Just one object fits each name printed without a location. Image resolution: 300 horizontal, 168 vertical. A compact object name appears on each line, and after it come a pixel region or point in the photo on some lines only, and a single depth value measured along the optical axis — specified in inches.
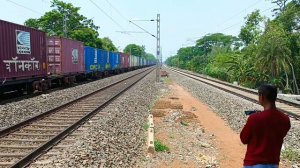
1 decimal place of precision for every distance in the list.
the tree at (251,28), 2382.9
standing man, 147.1
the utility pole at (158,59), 1412.4
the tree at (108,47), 3121.3
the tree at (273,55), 1289.4
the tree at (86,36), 2539.4
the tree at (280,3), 2493.8
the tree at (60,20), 2736.2
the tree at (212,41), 4660.4
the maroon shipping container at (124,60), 2322.8
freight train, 660.7
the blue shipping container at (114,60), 1894.7
